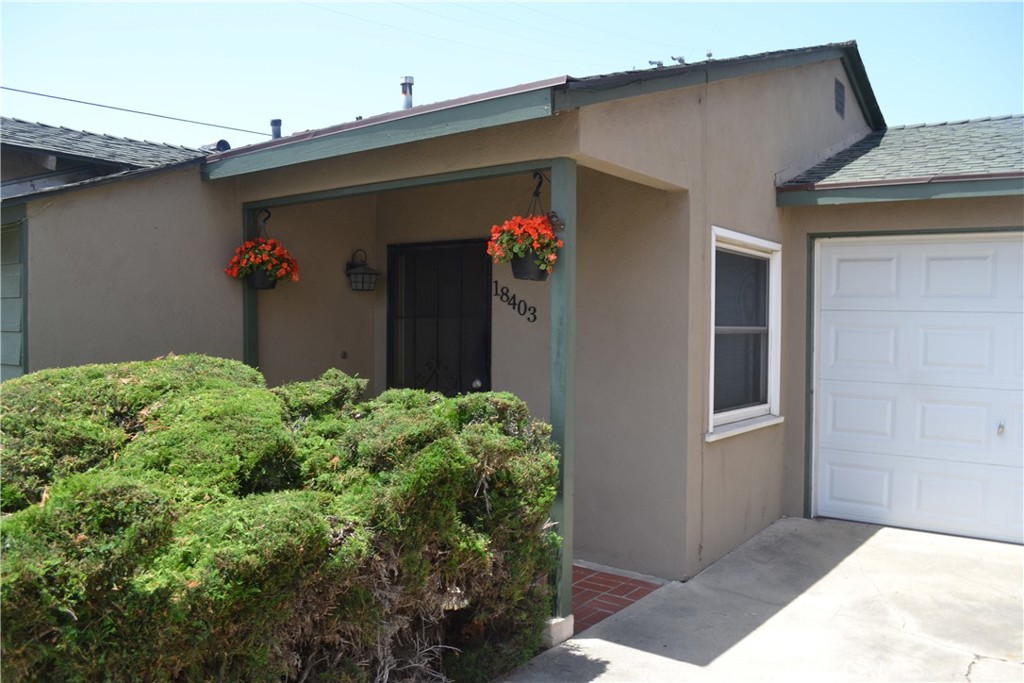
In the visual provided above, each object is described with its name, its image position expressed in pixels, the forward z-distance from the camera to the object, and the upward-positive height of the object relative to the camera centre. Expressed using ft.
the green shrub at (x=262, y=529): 7.20 -2.31
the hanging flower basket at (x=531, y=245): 13.29 +1.30
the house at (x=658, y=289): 15.58 +0.74
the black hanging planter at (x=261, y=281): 18.76 +0.92
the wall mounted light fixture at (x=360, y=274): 21.88 +1.26
